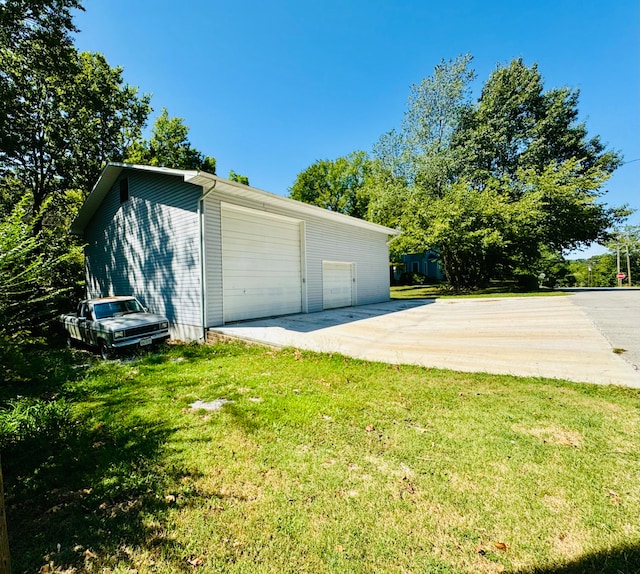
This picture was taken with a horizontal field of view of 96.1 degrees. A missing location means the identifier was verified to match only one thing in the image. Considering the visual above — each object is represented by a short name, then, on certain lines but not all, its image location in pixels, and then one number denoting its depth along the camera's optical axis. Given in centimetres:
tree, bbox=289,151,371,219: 3061
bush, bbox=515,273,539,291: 2098
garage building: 782
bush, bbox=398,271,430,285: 3148
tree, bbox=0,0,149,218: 1064
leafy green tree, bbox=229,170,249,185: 2806
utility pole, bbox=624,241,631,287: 4001
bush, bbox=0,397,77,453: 286
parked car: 635
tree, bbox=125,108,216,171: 2027
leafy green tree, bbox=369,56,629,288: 1798
